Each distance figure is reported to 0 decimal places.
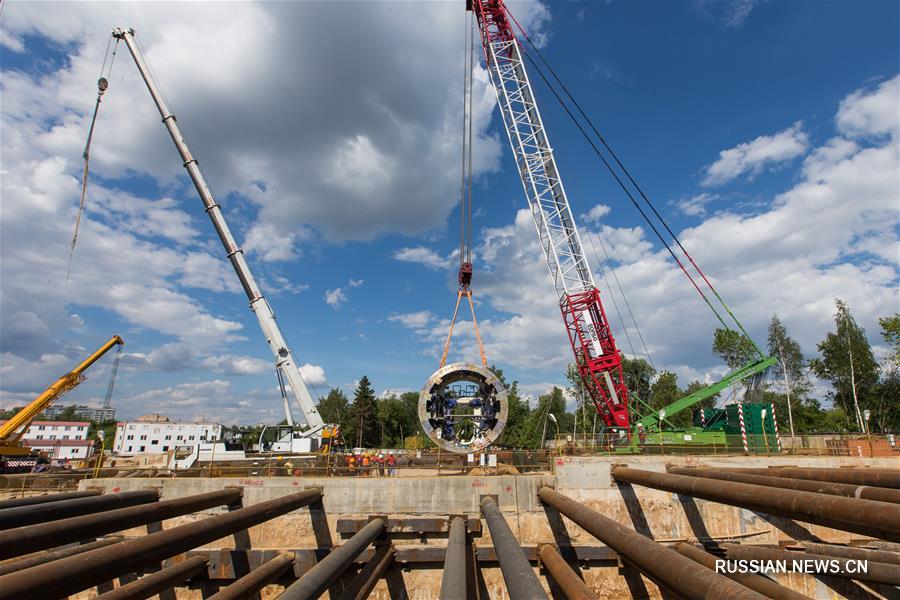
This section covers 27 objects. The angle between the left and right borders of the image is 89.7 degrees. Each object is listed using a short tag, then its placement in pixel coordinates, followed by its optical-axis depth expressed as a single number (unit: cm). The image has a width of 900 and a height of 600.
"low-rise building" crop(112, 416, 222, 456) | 9731
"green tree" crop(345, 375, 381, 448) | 8850
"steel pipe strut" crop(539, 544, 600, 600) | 802
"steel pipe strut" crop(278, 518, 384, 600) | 816
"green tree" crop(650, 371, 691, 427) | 8944
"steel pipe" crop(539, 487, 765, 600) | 532
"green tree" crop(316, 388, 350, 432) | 10744
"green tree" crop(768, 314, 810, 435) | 6612
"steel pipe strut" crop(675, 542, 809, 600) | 824
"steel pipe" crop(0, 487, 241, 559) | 747
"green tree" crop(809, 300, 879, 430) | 6031
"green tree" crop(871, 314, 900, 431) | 5941
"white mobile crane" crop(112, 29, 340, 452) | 2712
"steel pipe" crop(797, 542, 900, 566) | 1179
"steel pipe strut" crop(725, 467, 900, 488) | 786
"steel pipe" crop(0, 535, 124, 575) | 958
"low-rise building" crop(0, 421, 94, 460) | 10112
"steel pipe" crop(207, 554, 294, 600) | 1048
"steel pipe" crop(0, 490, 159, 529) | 923
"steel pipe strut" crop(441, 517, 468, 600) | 768
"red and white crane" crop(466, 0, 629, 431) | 3456
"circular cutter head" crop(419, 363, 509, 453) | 2123
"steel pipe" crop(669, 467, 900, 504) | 648
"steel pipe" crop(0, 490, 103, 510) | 1162
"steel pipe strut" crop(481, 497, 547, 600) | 694
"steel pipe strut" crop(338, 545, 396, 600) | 1245
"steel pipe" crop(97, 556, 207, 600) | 926
